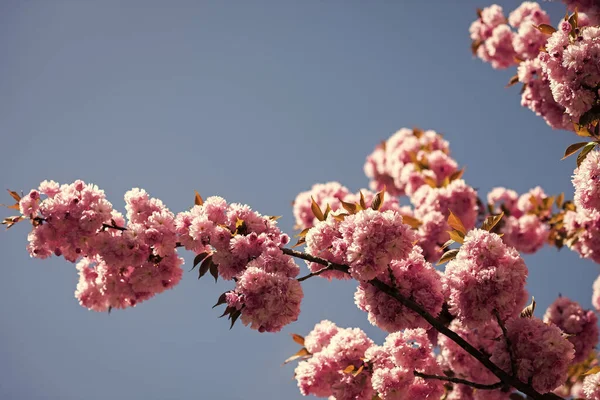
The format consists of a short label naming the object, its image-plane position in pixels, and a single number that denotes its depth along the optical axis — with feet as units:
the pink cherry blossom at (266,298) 10.23
